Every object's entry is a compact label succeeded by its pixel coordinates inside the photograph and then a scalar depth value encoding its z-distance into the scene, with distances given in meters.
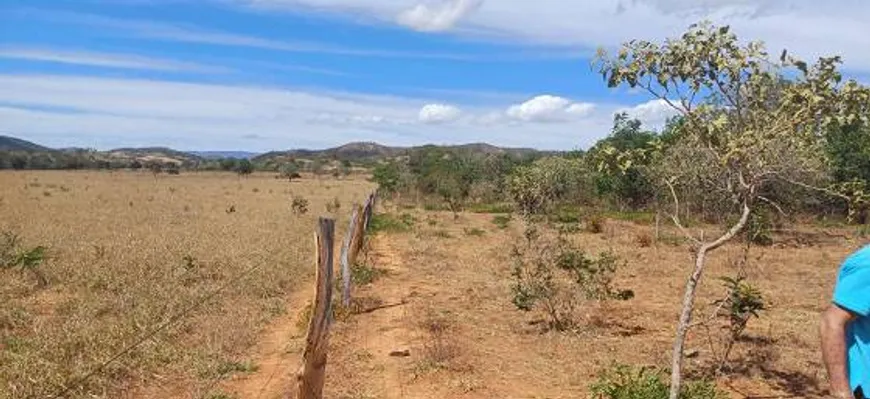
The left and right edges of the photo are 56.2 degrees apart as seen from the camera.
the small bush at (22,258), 12.38
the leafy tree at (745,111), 5.68
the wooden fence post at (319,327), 5.34
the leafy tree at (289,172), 79.36
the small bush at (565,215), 29.48
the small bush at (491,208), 35.03
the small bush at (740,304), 7.96
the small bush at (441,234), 22.72
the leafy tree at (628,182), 33.62
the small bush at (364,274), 13.97
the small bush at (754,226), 9.08
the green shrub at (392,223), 24.19
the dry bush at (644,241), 21.66
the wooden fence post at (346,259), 11.26
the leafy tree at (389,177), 43.31
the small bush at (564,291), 10.43
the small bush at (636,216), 30.55
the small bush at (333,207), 32.45
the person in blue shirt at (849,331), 3.04
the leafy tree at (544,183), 24.64
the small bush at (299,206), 29.30
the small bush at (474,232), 23.69
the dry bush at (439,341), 8.41
